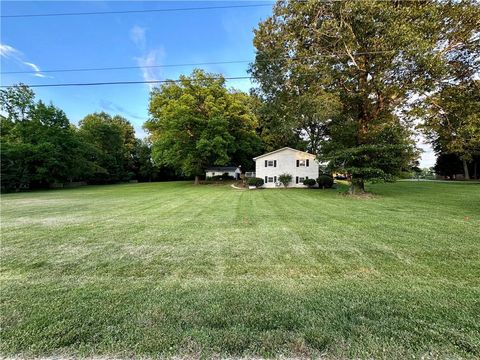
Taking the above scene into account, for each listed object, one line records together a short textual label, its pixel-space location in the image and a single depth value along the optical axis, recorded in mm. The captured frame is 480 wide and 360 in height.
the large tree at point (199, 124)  25969
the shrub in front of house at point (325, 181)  22297
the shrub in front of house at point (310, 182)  23411
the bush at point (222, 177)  35281
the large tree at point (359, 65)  10203
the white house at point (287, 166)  24328
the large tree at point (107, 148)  36656
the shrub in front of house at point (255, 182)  23578
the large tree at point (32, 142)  24950
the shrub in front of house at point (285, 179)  24000
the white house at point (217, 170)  40938
